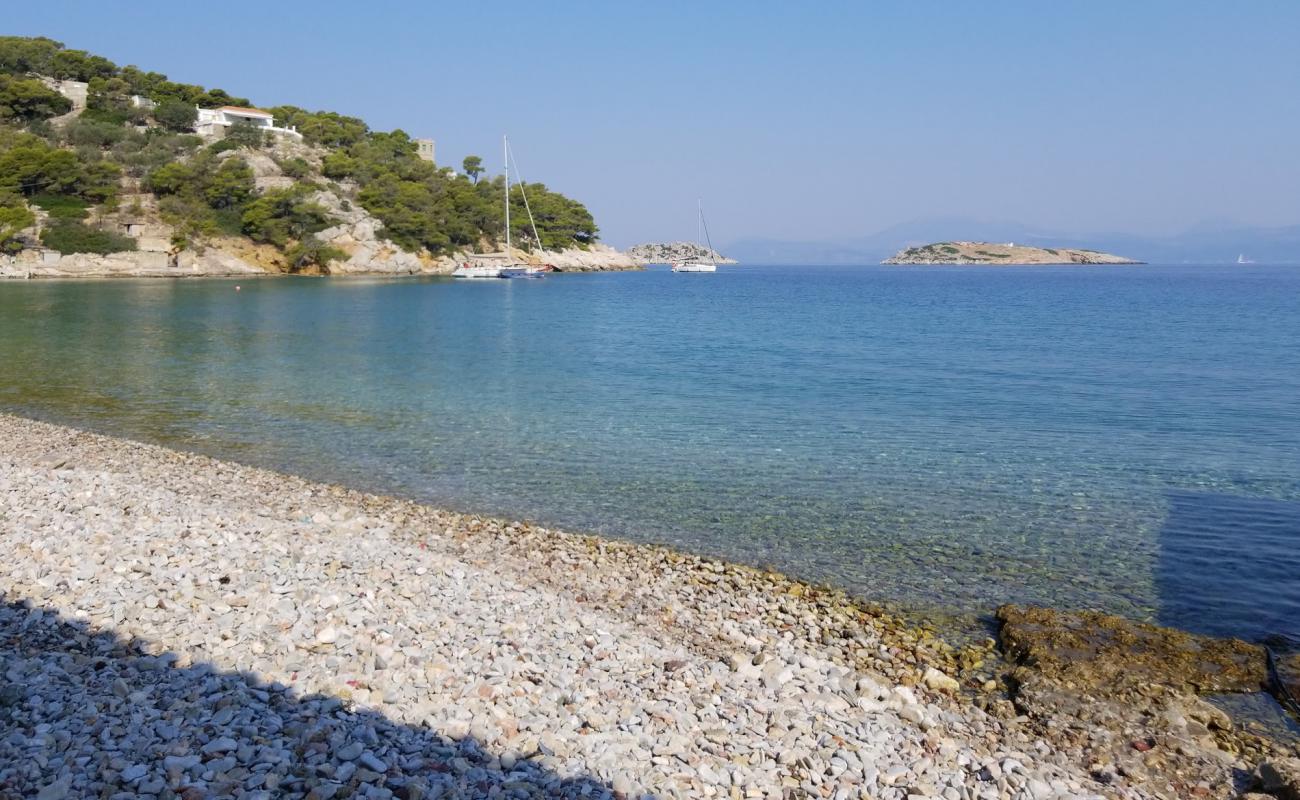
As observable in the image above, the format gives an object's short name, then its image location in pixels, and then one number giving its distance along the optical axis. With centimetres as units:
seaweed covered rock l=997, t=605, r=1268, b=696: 750
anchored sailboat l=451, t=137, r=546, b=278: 9319
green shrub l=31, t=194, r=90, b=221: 7769
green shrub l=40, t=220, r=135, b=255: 7519
